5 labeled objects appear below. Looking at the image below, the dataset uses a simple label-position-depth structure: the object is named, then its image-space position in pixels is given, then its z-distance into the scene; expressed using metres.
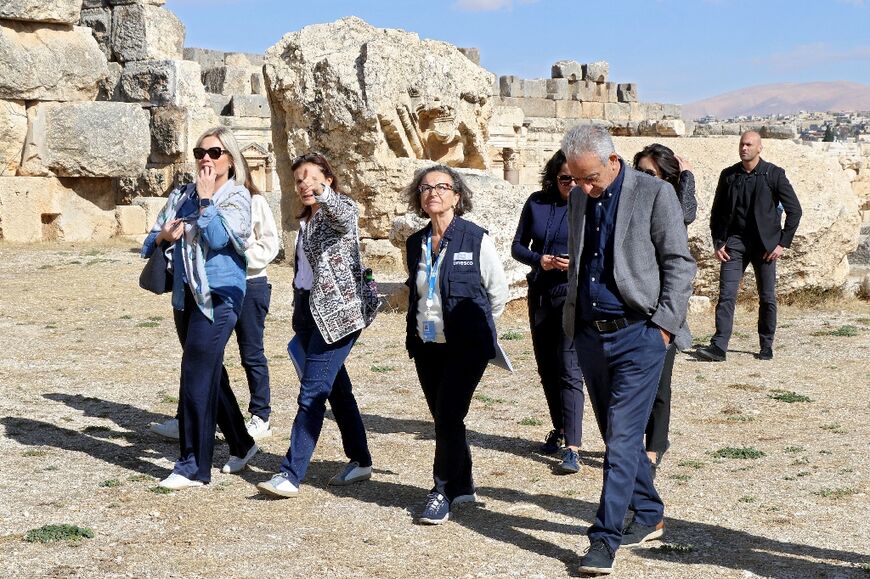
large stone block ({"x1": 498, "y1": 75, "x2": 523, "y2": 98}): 31.19
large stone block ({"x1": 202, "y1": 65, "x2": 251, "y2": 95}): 24.23
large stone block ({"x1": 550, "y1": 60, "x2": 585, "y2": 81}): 32.50
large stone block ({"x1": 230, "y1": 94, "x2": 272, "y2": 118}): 22.48
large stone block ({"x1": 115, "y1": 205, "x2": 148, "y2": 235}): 16.70
